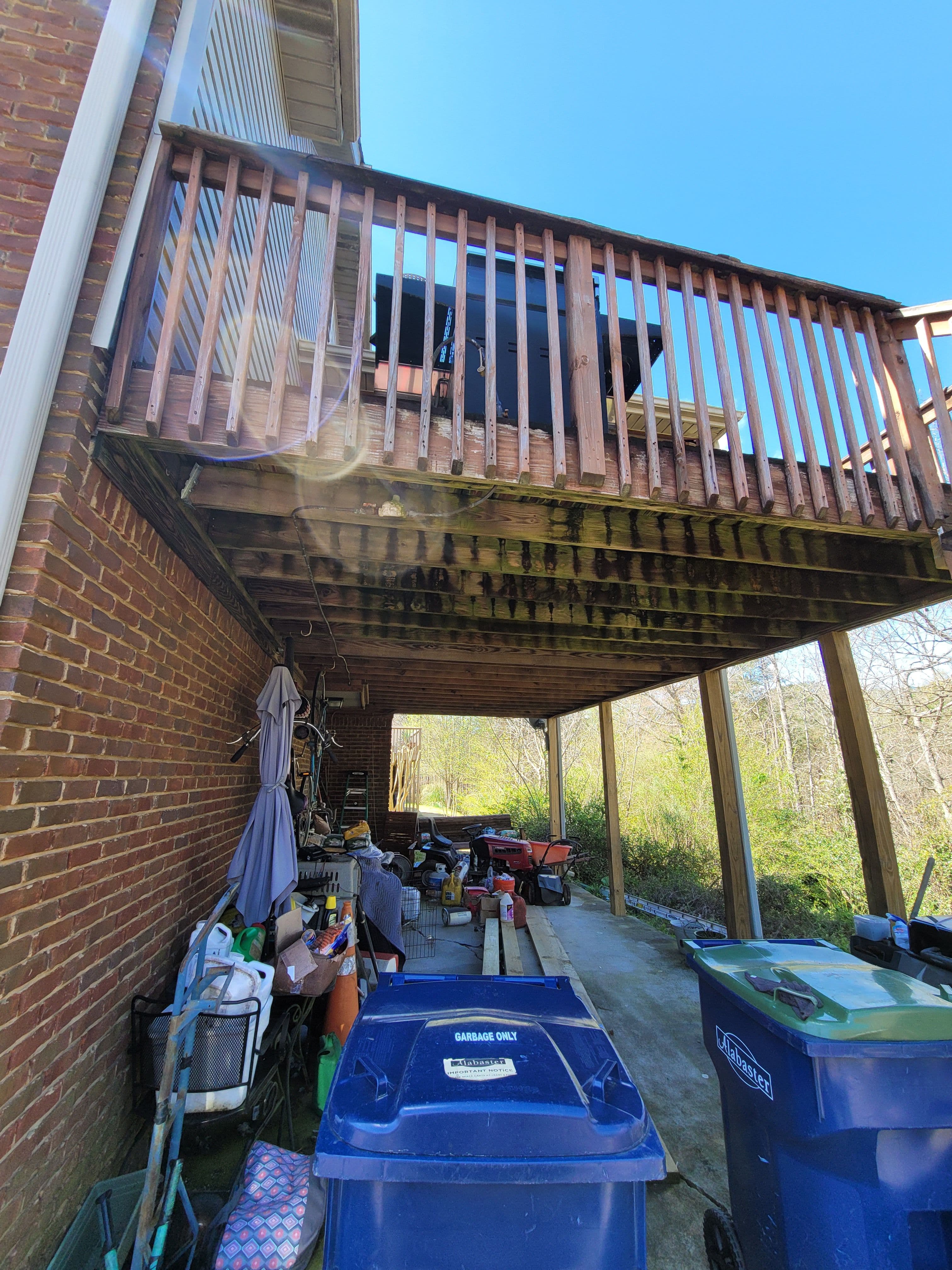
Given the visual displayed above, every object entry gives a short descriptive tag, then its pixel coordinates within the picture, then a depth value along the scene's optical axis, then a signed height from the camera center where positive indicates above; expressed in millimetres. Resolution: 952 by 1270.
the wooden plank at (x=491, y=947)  4393 -1471
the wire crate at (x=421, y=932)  5359 -1649
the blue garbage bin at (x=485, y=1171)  1210 -862
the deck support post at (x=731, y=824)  5477 -422
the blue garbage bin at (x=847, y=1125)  1412 -933
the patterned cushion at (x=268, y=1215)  1835 -1561
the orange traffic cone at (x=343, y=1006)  3225 -1350
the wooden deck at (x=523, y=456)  2062 +1439
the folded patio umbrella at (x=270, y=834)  3262 -336
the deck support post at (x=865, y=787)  3922 -31
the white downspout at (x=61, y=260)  1599 +1700
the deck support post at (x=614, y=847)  7691 -917
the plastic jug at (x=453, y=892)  7059 -1436
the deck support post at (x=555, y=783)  9758 -27
